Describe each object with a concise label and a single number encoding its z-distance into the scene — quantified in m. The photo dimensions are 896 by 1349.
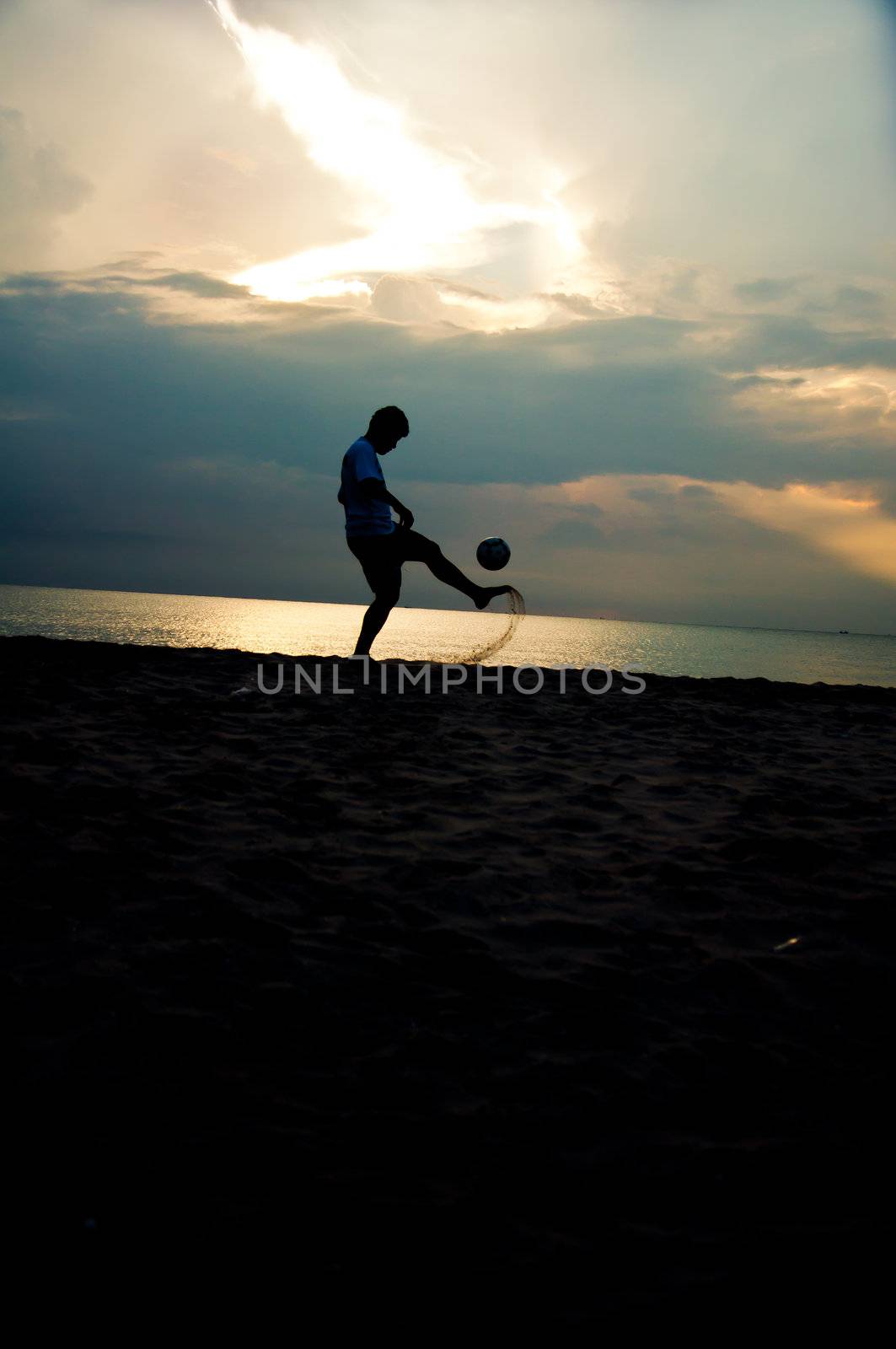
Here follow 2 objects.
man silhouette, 8.38
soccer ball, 9.62
